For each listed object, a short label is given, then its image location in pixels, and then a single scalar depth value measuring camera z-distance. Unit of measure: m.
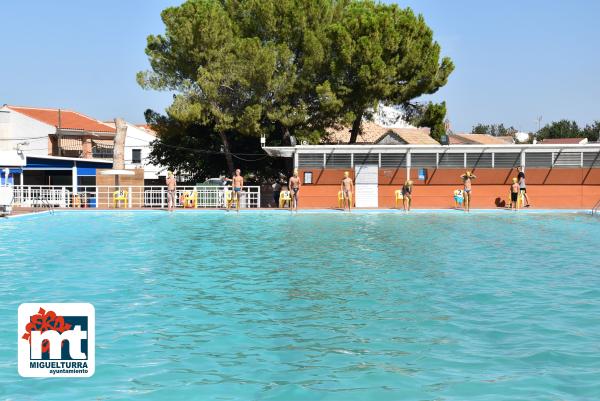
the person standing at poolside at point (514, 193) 29.39
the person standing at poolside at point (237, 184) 28.33
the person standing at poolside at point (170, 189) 28.48
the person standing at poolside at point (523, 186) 30.30
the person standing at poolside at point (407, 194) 28.41
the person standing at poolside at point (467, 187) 28.83
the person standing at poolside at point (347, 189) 28.16
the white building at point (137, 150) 58.66
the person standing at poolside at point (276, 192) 34.41
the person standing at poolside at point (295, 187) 28.36
